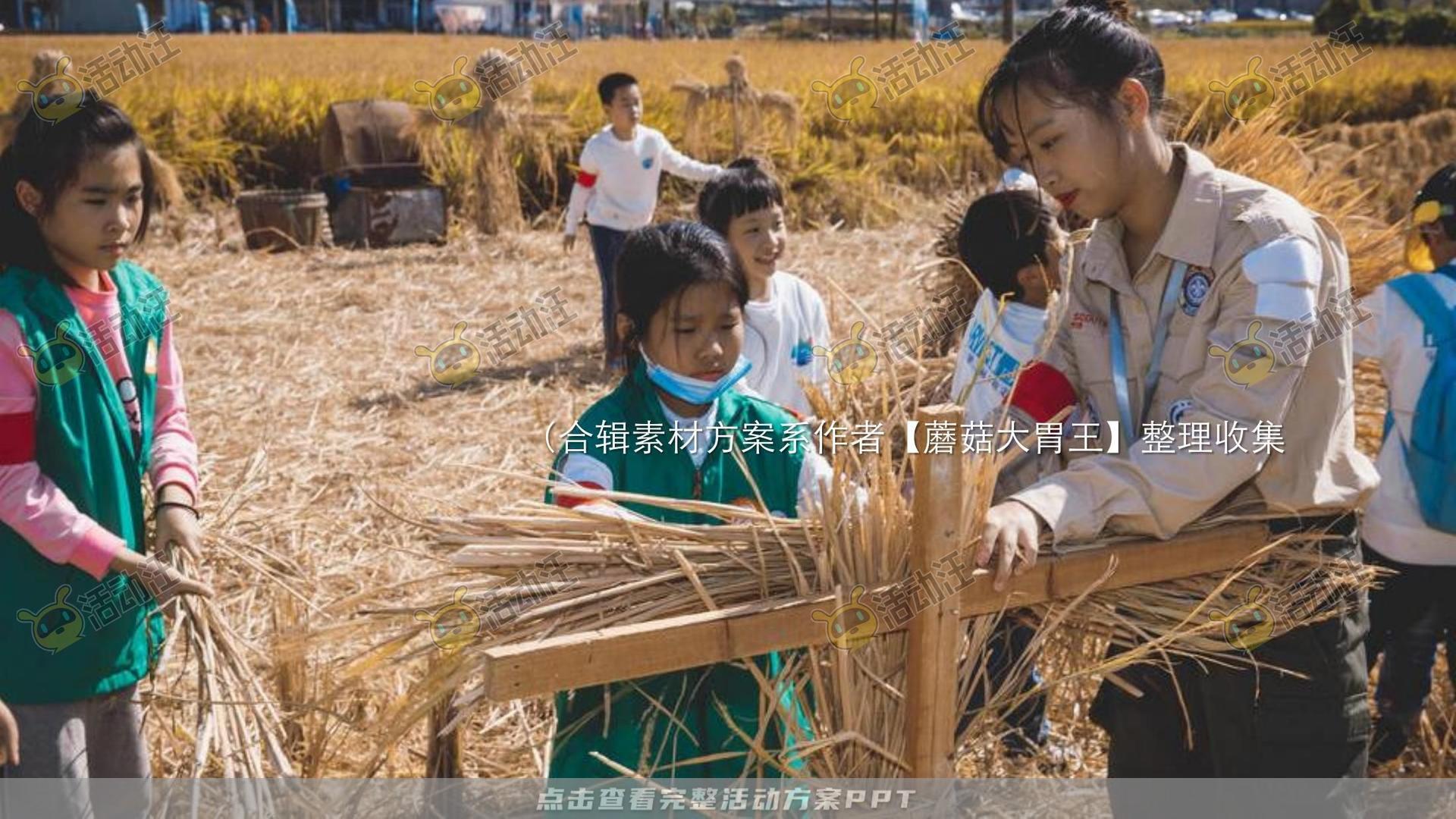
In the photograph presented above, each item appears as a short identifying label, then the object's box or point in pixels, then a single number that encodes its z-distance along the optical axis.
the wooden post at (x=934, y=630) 1.63
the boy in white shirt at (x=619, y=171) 6.78
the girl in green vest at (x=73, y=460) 2.11
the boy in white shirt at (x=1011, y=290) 2.87
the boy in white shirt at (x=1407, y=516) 2.81
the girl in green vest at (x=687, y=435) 1.93
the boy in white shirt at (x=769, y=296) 3.35
